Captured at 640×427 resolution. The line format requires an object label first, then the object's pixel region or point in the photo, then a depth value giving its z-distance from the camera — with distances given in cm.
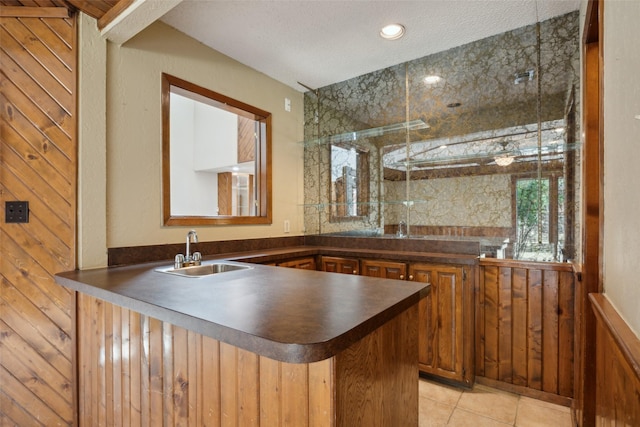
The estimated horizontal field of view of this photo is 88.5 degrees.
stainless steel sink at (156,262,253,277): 200
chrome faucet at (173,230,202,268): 207
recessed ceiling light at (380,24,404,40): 242
